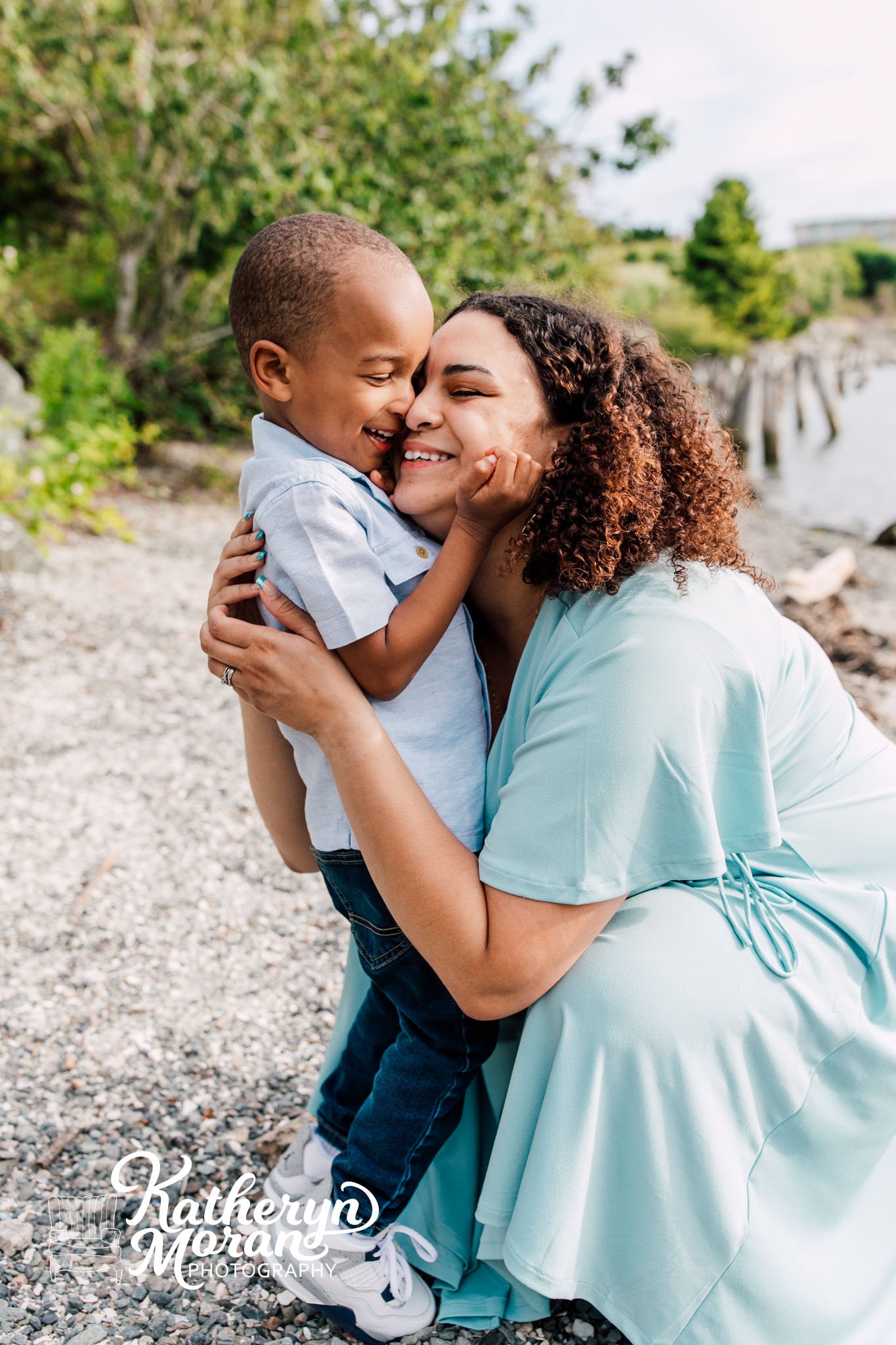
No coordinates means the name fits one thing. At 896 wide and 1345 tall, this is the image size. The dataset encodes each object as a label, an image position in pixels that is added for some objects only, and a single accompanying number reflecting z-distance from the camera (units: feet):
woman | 5.38
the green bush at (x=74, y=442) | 22.27
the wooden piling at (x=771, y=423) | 69.31
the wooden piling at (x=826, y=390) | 79.46
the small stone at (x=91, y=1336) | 6.34
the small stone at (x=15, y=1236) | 6.96
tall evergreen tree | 134.51
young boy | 5.82
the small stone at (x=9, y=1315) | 6.40
